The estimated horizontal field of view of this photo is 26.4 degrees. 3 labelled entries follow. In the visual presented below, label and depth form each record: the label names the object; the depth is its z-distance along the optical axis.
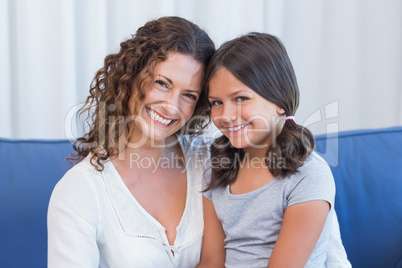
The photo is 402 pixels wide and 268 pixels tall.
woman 1.42
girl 1.40
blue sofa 1.57
